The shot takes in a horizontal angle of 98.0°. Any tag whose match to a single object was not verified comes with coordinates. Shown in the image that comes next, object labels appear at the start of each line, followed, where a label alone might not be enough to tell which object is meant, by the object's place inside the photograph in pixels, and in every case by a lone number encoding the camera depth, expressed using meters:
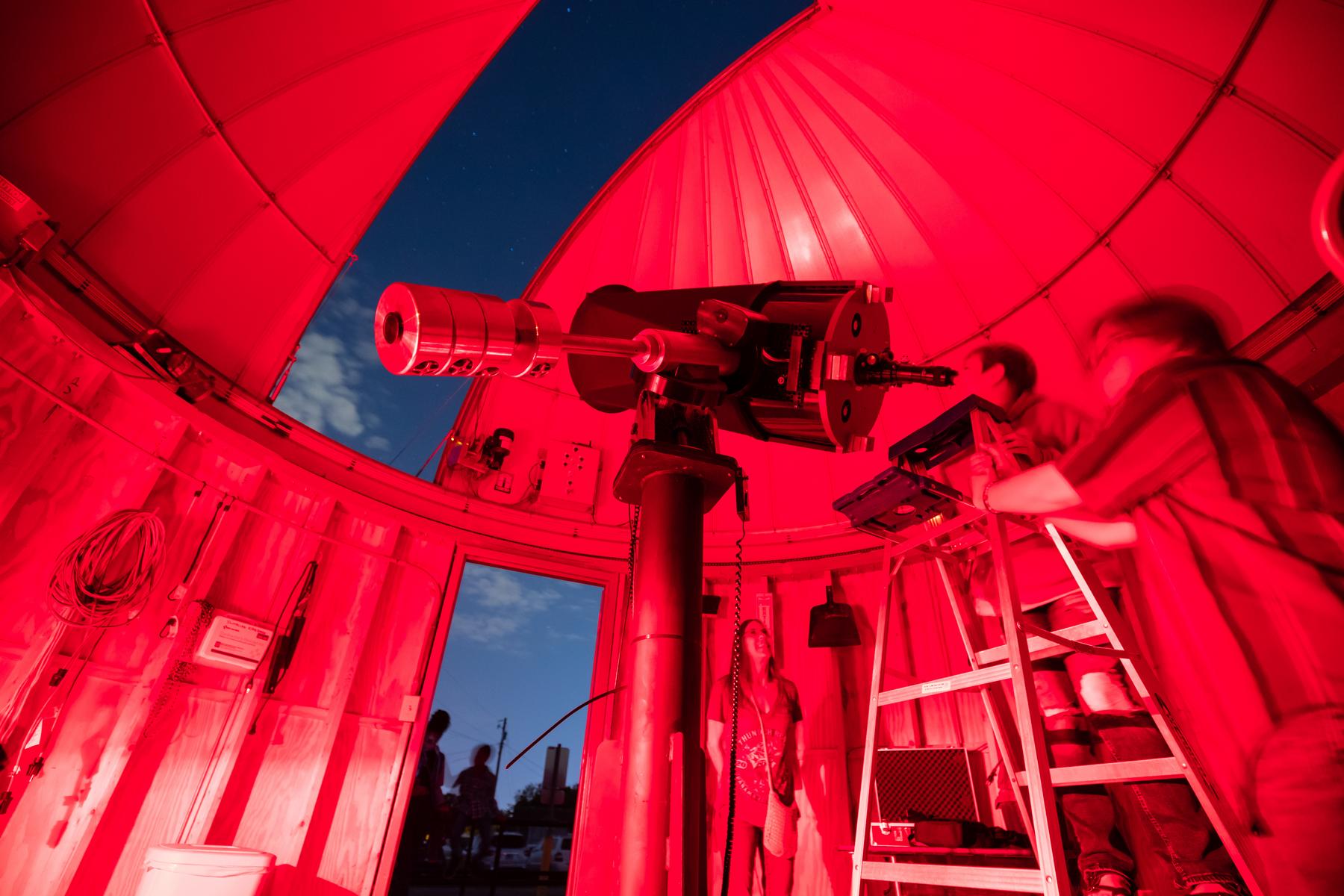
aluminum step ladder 1.50
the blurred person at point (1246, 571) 0.87
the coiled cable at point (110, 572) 3.40
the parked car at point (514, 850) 9.13
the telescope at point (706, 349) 1.06
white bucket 2.98
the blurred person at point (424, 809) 5.36
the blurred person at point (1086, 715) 1.85
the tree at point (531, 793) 28.22
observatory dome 3.28
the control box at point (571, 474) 5.76
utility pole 6.00
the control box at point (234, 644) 3.99
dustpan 4.95
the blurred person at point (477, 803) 6.91
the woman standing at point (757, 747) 4.34
